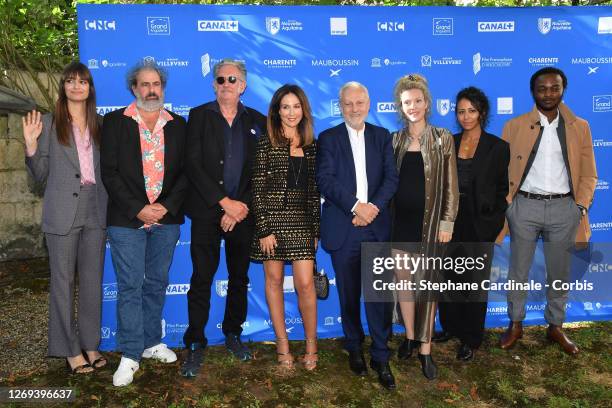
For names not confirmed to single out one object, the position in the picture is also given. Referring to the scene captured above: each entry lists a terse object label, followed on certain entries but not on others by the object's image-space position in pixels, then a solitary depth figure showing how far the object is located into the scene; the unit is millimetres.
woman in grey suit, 3518
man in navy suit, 3512
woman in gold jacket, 3586
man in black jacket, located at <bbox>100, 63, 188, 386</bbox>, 3520
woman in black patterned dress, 3564
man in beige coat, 4062
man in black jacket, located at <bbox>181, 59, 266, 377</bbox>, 3666
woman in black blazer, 3787
